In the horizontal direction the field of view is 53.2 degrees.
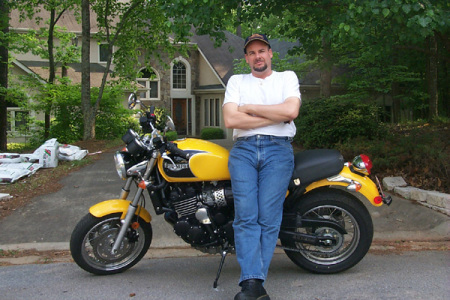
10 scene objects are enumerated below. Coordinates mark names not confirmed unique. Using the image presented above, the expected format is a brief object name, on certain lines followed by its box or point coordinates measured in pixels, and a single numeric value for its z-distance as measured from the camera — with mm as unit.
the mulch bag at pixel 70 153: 9531
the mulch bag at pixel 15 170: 7764
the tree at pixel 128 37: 14164
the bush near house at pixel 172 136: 21781
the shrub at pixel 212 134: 24719
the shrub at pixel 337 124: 9977
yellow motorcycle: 3926
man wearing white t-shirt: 3592
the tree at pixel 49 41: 15078
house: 24844
